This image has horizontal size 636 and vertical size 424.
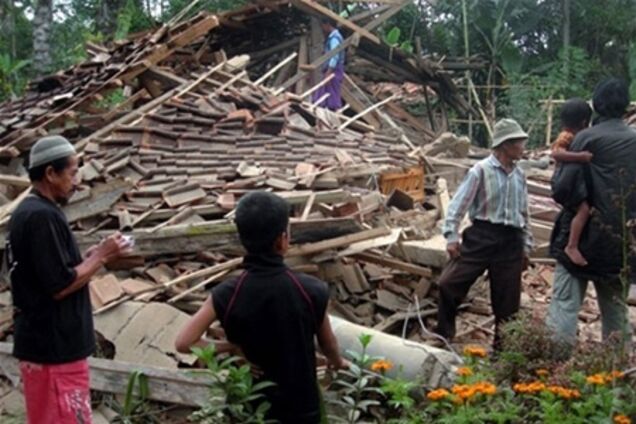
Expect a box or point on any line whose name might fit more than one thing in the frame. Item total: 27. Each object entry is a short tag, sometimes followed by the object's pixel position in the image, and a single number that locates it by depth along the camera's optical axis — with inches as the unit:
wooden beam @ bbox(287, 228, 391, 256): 241.6
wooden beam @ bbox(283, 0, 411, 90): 512.7
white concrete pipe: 167.5
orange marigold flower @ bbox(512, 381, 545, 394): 130.6
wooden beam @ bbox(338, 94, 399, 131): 404.6
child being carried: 192.4
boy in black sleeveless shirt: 116.3
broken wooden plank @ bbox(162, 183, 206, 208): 264.2
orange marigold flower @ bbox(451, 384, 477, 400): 126.0
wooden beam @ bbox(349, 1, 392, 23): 554.6
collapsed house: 223.3
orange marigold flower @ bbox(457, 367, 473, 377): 137.1
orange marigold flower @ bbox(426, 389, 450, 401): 130.5
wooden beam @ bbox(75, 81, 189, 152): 329.6
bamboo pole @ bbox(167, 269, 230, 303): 230.4
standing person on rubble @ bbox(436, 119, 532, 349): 212.7
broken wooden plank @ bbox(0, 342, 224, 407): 179.0
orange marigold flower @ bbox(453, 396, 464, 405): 127.3
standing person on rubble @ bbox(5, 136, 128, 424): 126.2
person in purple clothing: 513.3
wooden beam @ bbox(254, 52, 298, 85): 434.5
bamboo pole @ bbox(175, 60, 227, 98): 380.4
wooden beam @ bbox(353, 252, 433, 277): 263.9
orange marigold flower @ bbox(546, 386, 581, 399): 125.8
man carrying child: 190.1
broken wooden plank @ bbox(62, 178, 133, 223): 253.1
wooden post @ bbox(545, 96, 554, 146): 615.8
